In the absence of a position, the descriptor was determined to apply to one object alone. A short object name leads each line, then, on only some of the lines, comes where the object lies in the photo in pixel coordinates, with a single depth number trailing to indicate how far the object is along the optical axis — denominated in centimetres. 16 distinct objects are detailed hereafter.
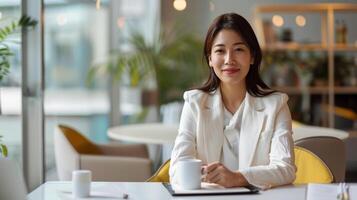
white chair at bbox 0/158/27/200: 169
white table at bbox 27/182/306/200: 189
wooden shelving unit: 637
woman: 226
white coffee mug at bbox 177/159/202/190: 198
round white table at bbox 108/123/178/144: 399
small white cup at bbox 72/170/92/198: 191
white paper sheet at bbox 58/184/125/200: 189
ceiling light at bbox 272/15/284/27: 651
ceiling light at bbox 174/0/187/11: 497
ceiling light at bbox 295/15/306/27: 646
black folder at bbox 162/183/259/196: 191
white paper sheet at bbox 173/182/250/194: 194
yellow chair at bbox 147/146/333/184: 250
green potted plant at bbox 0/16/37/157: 385
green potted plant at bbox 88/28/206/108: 636
